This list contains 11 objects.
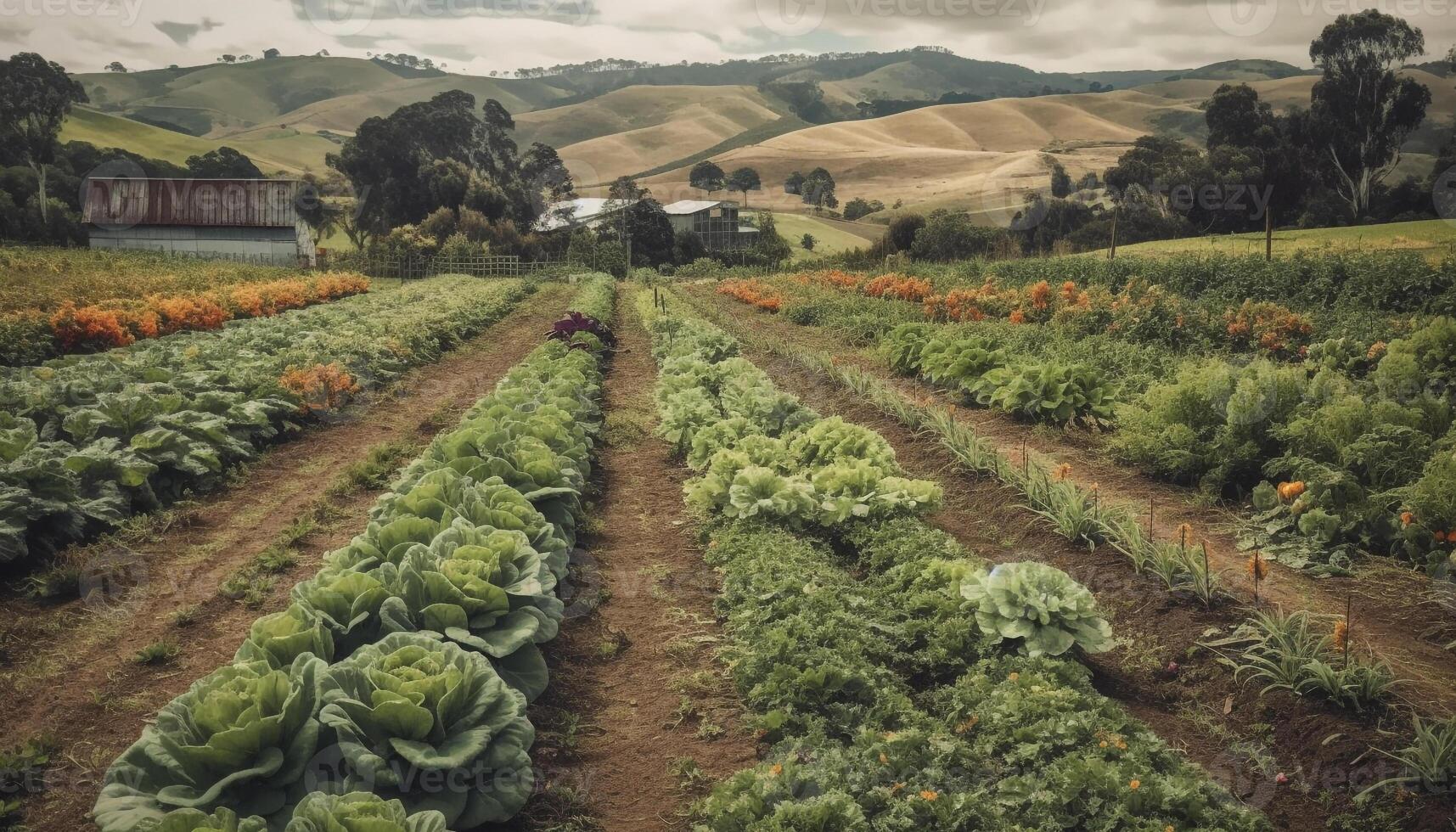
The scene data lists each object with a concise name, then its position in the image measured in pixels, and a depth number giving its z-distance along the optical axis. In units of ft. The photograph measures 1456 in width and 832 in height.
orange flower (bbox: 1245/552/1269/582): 17.19
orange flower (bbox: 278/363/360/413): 38.65
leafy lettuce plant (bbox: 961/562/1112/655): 16.24
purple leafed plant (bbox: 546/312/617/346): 57.88
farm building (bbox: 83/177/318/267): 146.82
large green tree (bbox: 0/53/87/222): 181.37
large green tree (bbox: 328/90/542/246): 185.88
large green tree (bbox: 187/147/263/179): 257.75
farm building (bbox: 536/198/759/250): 205.05
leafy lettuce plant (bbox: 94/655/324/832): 11.42
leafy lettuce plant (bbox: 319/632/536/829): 12.09
